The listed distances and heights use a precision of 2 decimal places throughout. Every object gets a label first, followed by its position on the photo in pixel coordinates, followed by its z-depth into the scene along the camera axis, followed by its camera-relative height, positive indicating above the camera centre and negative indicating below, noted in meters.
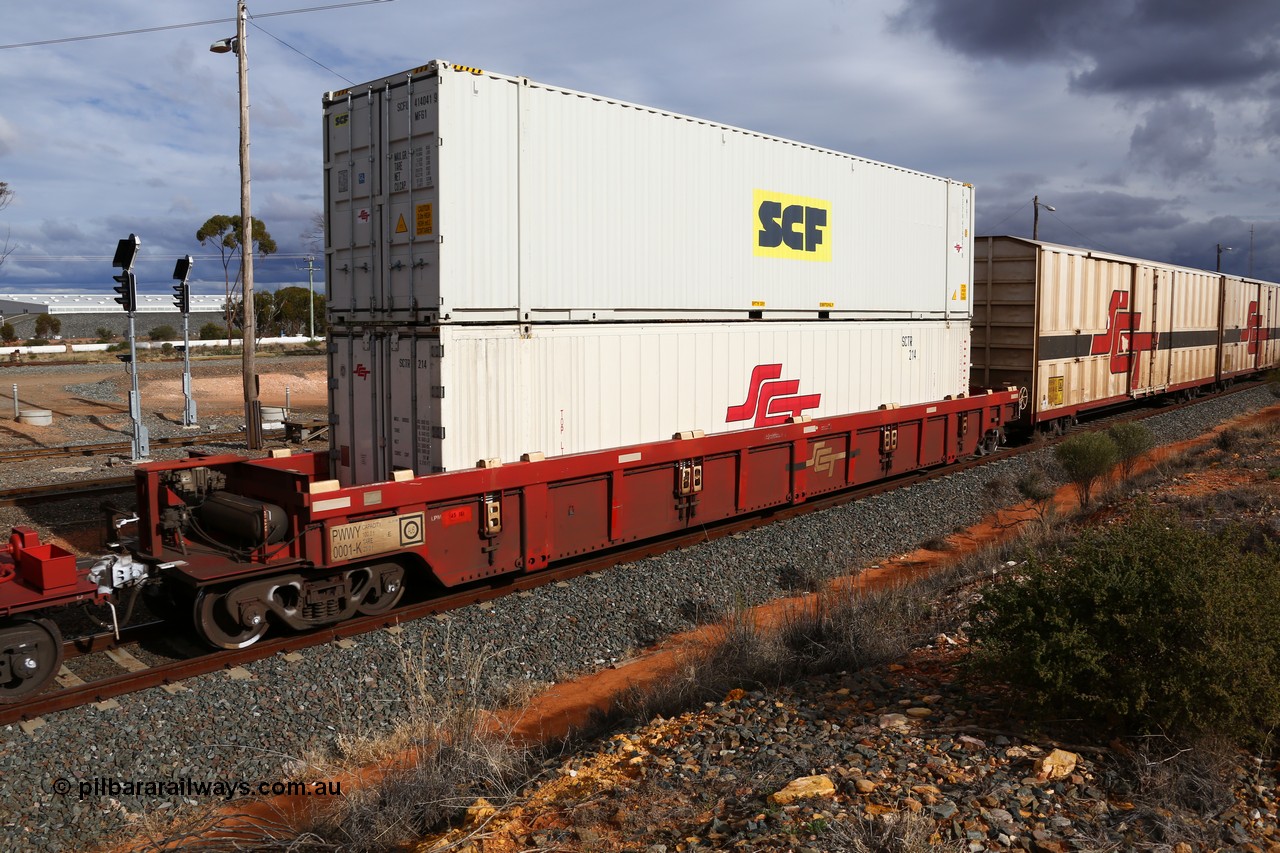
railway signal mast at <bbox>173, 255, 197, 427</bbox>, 18.28 +1.24
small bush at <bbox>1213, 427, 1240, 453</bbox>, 15.61 -1.51
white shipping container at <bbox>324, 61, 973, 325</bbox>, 7.88 +1.47
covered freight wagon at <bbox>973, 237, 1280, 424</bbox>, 16.75 +0.65
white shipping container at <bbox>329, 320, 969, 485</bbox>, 8.06 -0.35
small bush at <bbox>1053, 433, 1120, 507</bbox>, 12.47 -1.45
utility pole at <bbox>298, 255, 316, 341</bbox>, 53.67 +4.28
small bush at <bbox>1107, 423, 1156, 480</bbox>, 14.41 -1.41
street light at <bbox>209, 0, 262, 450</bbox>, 16.75 +1.87
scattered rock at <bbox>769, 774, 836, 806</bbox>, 4.16 -2.05
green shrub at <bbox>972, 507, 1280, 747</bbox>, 4.34 -1.47
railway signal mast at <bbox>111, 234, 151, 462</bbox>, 15.02 +1.03
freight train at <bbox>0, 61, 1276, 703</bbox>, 7.34 -0.16
